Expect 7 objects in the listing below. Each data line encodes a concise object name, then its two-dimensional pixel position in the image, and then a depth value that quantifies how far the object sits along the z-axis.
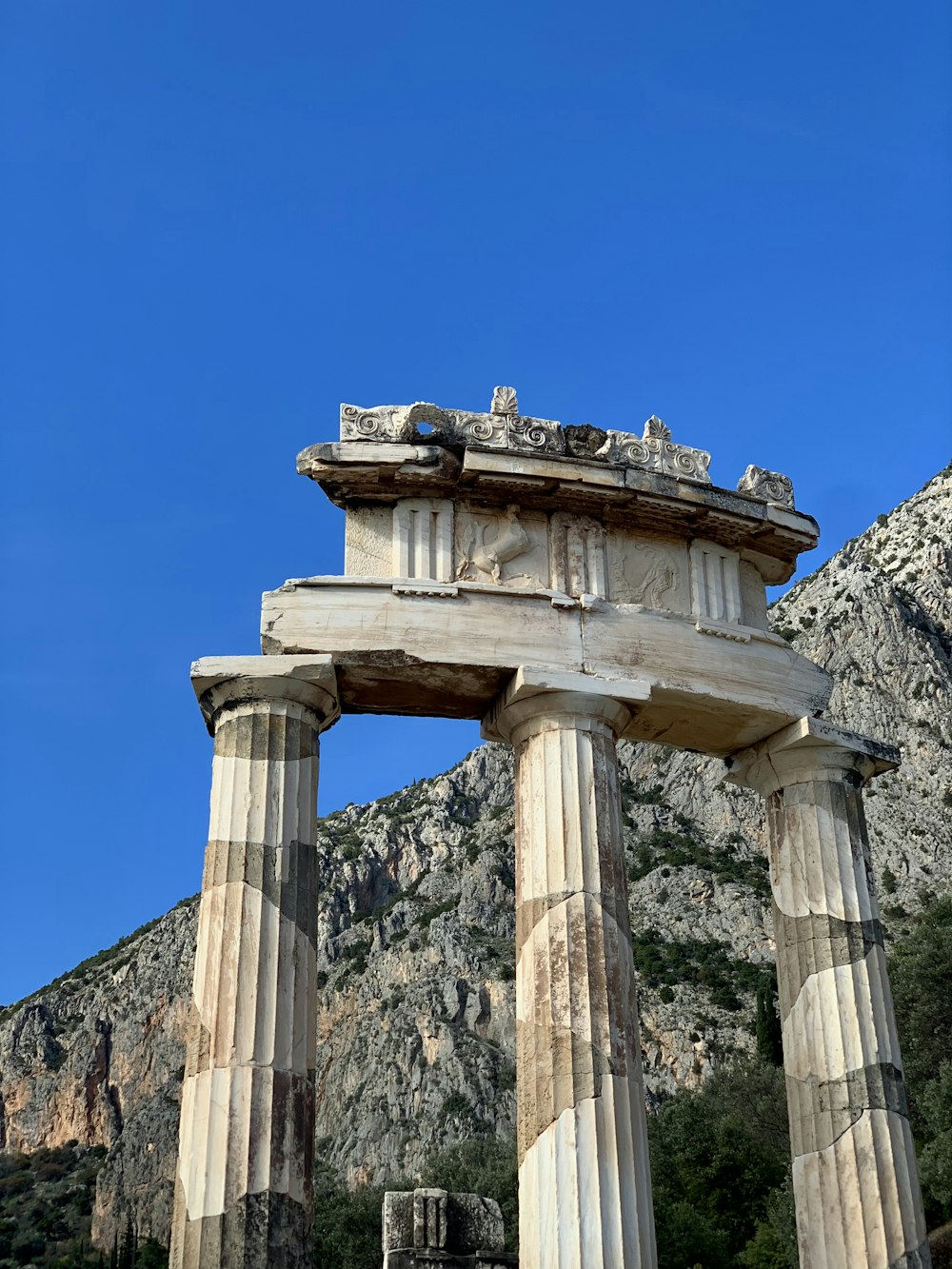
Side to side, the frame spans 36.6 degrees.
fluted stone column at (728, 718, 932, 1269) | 15.09
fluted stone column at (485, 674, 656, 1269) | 13.55
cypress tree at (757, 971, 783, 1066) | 52.72
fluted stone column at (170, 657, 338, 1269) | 12.90
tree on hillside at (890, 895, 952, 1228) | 36.56
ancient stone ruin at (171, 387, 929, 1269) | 13.59
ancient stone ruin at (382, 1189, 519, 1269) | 18.78
